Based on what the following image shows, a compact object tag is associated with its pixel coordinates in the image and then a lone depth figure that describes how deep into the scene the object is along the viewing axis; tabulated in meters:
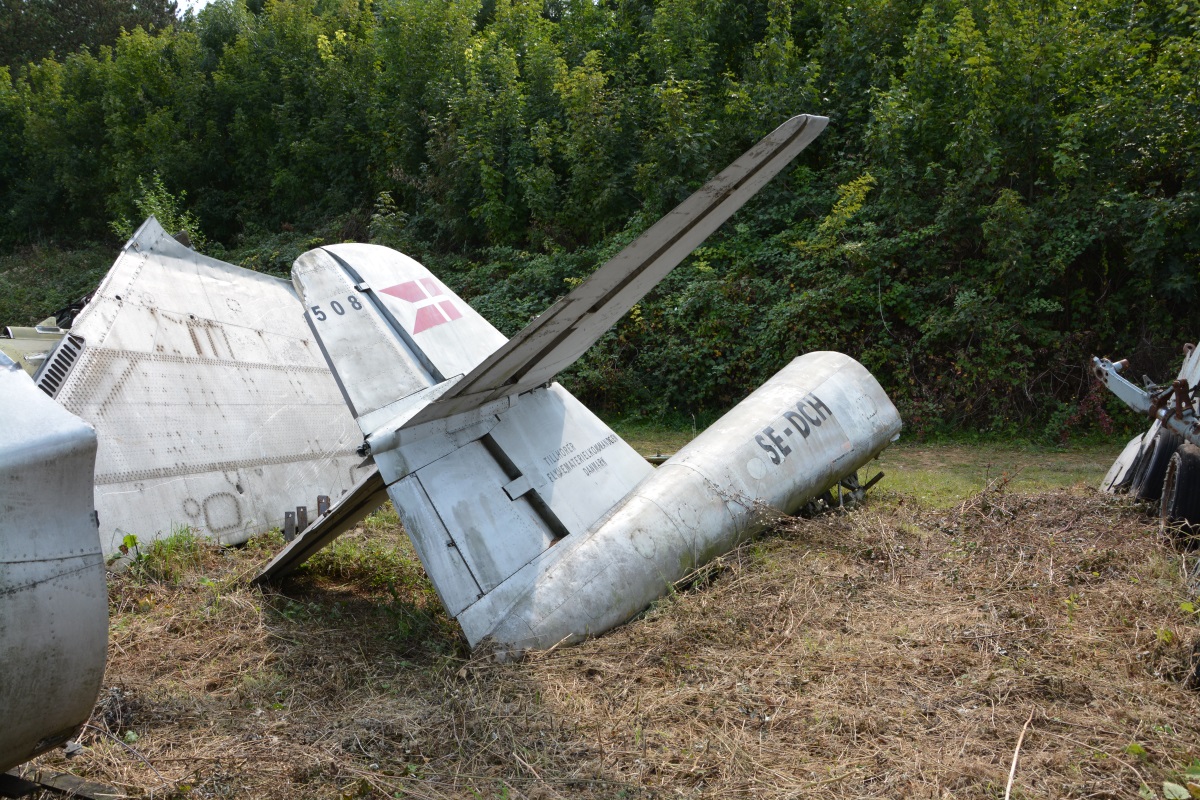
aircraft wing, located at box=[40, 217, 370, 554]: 5.49
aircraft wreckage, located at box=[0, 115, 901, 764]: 3.64
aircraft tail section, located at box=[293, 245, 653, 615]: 3.79
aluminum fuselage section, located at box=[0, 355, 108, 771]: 2.04
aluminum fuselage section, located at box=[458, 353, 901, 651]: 3.75
